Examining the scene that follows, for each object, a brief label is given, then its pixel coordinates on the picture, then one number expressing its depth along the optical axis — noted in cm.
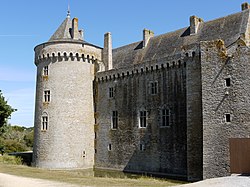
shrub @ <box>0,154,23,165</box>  2733
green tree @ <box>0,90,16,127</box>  2770
